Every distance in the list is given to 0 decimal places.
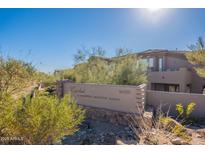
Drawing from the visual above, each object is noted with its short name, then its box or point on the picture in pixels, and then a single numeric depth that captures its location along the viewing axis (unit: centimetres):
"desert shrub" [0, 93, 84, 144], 242
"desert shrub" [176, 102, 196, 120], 572
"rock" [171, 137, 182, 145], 287
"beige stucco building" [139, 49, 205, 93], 948
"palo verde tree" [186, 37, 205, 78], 526
